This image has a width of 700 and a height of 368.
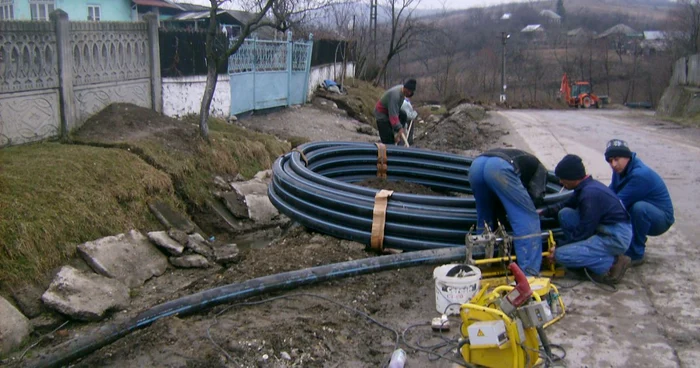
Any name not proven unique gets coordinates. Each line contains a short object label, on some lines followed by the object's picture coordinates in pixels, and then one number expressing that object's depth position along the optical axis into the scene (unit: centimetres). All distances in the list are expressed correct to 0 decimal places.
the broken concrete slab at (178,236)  725
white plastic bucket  421
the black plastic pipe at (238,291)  361
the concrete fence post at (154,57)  1084
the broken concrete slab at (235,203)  879
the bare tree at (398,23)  2997
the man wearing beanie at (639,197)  529
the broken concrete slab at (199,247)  725
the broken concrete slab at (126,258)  625
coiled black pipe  542
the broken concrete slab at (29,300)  534
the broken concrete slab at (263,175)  1013
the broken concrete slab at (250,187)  925
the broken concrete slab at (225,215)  852
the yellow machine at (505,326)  335
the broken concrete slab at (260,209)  893
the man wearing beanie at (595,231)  481
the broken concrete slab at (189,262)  694
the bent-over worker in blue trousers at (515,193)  475
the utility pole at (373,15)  3525
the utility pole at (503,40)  4230
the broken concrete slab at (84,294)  546
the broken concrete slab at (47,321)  527
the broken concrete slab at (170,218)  763
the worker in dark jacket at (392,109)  916
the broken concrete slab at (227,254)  712
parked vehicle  3969
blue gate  1394
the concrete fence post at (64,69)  871
